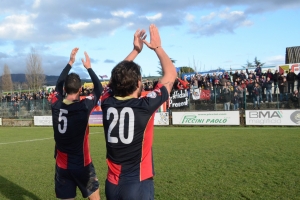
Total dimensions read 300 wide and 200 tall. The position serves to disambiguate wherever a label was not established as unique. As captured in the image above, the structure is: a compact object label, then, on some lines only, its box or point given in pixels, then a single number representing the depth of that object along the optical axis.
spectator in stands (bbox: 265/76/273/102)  20.92
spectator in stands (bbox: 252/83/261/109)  21.30
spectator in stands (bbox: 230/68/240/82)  24.33
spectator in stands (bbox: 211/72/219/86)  24.86
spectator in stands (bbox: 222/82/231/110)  22.08
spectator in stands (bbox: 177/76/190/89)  24.60
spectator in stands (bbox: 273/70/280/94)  21.55
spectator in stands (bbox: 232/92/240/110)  21.84
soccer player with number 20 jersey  3.04
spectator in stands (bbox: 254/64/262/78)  24.12
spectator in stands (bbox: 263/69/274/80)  22.42
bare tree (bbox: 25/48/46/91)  64.69
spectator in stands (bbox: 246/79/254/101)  21.62
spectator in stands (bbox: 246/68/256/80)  23.94
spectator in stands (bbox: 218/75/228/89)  23.13
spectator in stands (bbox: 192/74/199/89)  24.79
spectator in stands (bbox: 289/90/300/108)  19.84
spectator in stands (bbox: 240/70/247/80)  24.16
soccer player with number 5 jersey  4.30
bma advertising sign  19.47
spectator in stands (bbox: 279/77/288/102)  20.45
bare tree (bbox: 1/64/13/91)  87.39
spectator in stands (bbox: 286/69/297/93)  20.73
